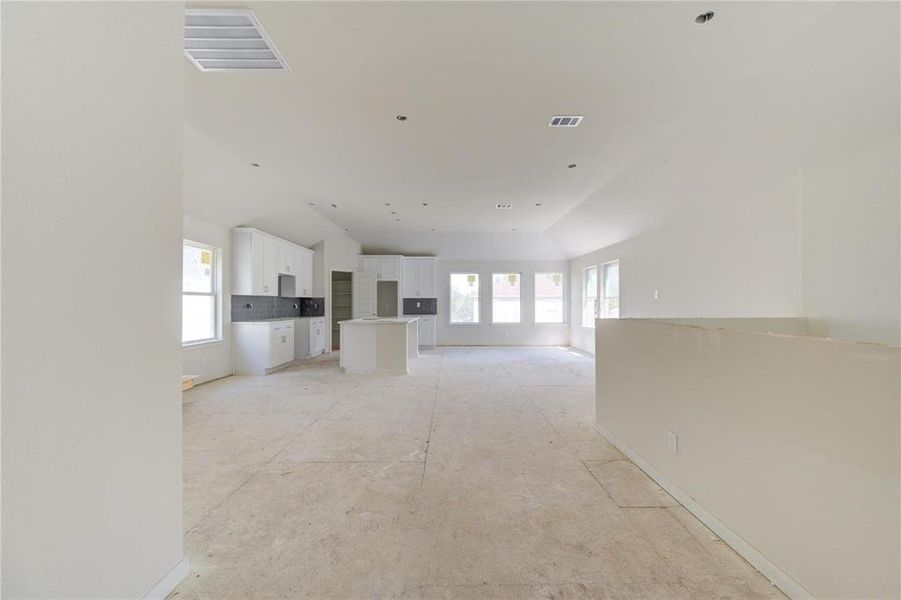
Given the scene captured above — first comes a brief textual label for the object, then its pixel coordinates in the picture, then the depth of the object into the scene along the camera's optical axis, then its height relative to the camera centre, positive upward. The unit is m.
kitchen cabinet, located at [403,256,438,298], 9.62 +0.70
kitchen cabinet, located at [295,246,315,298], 7.63 +0.58
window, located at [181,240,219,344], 5.25 +0.10
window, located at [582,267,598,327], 8.44 +0.09
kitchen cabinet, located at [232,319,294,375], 6.10 -0.83
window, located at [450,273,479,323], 9.98 +0.05
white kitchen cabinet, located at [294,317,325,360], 7.79 -0.85
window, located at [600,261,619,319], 7.49 +0.17
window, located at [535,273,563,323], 9.95 +0.02
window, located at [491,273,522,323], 9.98 +0.08
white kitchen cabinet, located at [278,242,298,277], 6.86 +0.84
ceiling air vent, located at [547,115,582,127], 3.23 +1.69
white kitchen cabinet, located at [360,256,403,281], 9.51 +0.91
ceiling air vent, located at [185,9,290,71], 2.13 +1.70
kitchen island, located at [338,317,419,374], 6.34 -0.86
